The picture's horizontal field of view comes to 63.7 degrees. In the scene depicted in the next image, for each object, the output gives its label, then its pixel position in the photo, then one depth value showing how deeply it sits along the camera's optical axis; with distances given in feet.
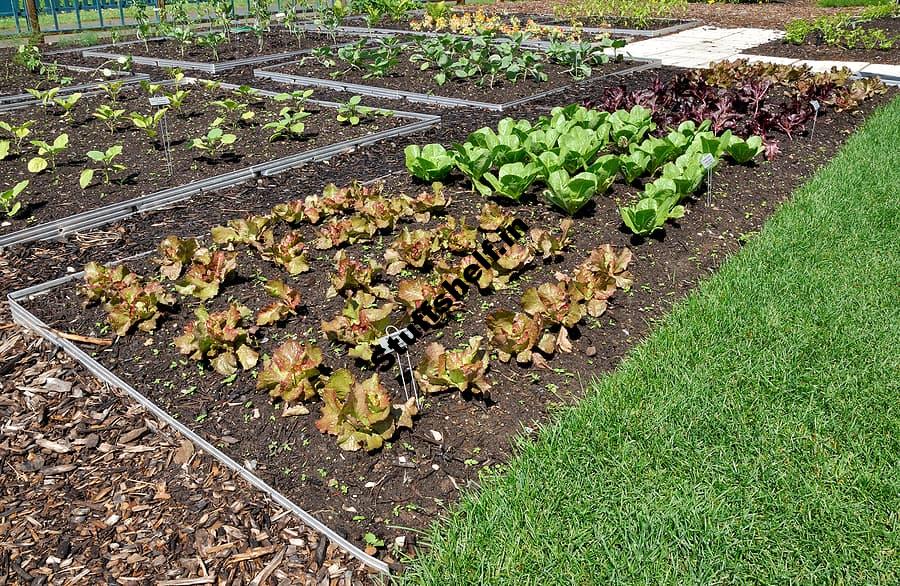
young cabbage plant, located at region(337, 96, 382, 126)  23.06
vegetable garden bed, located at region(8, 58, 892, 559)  9.16
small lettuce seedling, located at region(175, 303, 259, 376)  10.98
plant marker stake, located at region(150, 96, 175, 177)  17.58
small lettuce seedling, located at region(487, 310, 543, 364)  10.94
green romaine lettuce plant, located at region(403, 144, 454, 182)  17.25
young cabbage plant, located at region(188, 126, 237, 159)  19.09
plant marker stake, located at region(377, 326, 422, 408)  9.07
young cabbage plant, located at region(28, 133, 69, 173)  18.02
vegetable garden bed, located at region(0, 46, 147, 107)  27.16
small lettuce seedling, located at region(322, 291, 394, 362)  10.88
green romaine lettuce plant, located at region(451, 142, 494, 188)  16.83
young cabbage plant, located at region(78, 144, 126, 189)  17.13
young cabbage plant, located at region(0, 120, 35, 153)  19.40
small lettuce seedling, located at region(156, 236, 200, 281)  13.50
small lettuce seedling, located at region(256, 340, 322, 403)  10.09
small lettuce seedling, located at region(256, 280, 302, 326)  12.04
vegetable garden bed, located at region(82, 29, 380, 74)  33.53
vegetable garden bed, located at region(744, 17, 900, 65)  35.40
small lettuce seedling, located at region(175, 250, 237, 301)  12.96
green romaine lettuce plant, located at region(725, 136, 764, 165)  18.61
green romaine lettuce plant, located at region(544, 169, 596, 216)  15.06
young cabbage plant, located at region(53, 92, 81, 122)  22.84
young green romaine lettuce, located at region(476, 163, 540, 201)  15.91
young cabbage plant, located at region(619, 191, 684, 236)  14.43
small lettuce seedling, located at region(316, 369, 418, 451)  9.22
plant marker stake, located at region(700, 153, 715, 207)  15.42
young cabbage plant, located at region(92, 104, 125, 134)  21.48
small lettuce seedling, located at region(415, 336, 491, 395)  10.05
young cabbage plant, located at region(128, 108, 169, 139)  19.19
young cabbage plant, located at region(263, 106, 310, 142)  21.03
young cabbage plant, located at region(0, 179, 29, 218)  15.79
